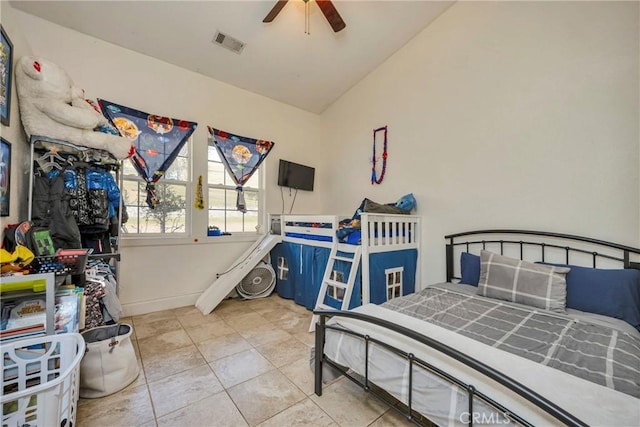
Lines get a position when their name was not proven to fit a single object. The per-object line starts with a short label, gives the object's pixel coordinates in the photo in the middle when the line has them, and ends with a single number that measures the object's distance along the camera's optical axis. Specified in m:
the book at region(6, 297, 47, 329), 1.30
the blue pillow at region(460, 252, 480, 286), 2.27
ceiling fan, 2.08
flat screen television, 3.95
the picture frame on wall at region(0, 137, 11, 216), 1.61
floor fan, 3.35
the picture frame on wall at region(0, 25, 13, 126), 1.62
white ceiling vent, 2.77
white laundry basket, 1.00
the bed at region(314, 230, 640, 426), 0.86
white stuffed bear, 1.80
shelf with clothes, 1.86
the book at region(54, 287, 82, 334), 1.41
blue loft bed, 2.44
